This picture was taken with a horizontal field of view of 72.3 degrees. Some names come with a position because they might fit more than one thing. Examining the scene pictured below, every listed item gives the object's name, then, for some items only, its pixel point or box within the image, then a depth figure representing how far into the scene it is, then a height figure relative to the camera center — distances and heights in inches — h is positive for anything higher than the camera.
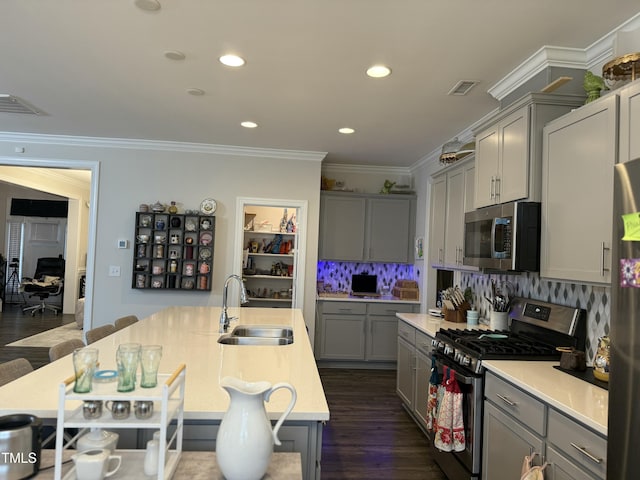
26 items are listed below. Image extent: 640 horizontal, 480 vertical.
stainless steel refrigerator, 50.5 -7.3
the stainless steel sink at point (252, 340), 111.6 -22.9
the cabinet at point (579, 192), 78.0 +14.7
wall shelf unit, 199.6 -0.7
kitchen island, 59.9 -21.1
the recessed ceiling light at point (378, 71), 114.2 +49.8
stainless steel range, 95.7 -19.8
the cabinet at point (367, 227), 226.8 +16.3
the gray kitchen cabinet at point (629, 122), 71.6 +24.6
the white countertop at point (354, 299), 216.8 -20.4
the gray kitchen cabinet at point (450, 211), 141.6 +17.9
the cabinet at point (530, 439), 63.8 -29.1
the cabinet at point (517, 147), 98.4 +28.5
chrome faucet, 117.8 -18.4
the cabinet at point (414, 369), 135.8 -36.9
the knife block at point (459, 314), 151.6 -18.0
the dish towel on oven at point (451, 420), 99.9 -36.7
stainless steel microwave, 98.9 +6.4
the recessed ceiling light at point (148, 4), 87.7 +49.4
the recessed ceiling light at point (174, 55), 109.6 +49.4
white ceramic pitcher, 45.9 -19.5
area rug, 237.6 -54.0
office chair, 350.0 -31.4
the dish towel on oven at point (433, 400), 111.7 -35.9
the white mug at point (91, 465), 43.7 -21.9
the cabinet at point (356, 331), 216.1 -36.4
